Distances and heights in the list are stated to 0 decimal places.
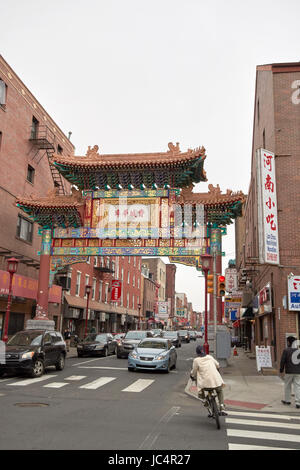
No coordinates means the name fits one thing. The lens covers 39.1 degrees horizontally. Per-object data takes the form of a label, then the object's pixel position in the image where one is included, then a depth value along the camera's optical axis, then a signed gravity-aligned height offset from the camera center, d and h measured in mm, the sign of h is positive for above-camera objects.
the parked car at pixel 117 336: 29545 -841
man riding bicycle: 8602 -984
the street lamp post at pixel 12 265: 18672 +2452
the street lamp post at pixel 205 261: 19078 +2879
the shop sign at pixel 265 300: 18000 +1218
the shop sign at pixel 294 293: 15641 +1290
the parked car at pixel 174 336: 38062 -935
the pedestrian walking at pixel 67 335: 31447 -933
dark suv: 14531 -1062
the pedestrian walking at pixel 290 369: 10961 -1049
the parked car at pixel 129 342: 25062 -1022
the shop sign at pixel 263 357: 17203 -1169
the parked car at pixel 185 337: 56512 -1434
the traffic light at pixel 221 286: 17236 +1632
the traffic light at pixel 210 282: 17672 +1838
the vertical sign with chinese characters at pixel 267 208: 15905 +4576
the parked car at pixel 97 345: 25328 -1276
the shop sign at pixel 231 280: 34562 +3771
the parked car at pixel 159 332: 38244 -685
